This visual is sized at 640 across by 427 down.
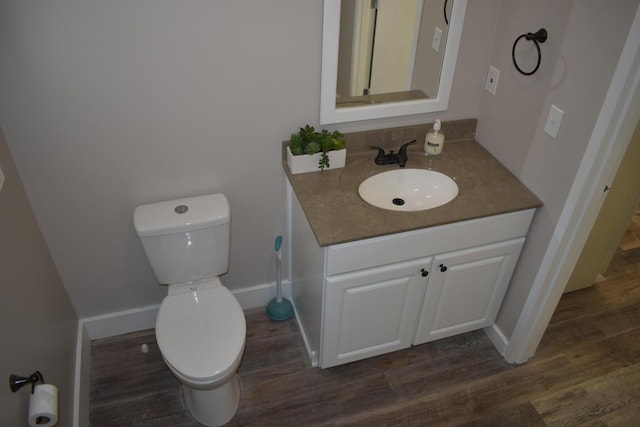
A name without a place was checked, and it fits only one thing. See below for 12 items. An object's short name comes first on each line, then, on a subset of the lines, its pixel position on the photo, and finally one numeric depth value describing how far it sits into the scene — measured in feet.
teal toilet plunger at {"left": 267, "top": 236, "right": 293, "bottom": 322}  8.48
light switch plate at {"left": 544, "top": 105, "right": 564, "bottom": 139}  6.06
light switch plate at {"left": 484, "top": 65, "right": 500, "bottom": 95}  7.18
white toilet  6.20
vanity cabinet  6.37
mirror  6.43
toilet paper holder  4.48
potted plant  6.82
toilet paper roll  4.39
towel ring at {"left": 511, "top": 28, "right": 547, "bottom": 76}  6.10
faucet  7.23
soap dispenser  7.34
